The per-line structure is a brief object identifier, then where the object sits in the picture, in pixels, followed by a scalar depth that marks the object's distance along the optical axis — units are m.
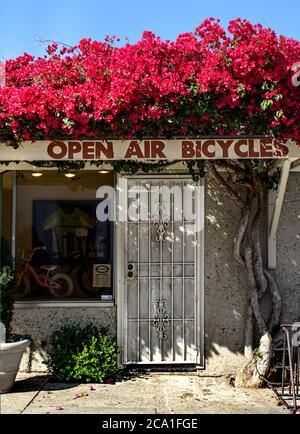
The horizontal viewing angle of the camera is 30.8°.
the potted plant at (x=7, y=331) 5.91
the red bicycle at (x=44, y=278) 7.03
